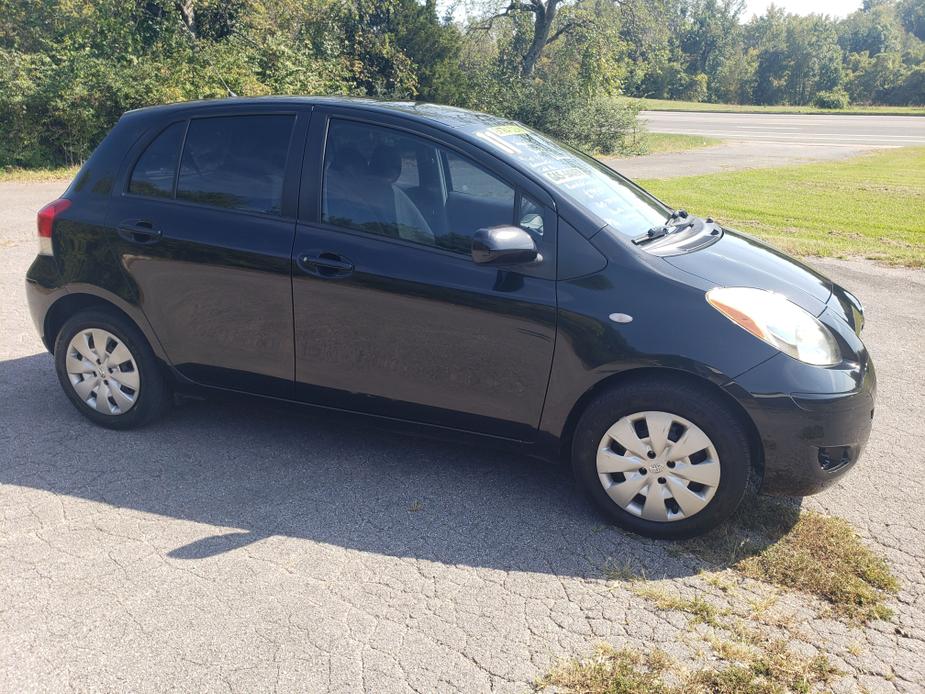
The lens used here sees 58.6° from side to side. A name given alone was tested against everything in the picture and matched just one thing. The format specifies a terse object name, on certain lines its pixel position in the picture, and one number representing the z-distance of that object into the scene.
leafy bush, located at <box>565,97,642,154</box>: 24.59
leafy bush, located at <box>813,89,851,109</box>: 52.53
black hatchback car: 3.48
